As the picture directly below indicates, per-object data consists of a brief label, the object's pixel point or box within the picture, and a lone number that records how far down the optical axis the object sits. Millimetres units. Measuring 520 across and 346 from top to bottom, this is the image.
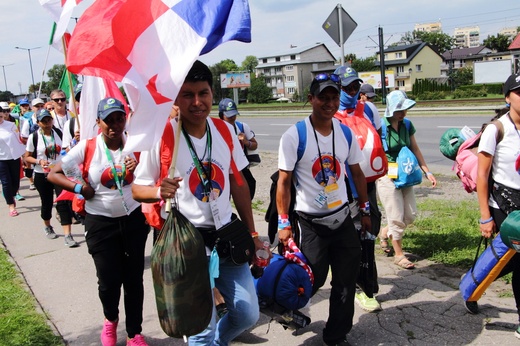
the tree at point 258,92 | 77500
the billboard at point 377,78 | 45372
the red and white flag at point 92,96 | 4410
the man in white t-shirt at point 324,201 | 3828
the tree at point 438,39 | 122688
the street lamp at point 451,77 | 68212
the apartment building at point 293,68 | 102844
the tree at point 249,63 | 124706
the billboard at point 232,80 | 56831
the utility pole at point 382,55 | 39434
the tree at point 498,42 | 102938
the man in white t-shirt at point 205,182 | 3023
